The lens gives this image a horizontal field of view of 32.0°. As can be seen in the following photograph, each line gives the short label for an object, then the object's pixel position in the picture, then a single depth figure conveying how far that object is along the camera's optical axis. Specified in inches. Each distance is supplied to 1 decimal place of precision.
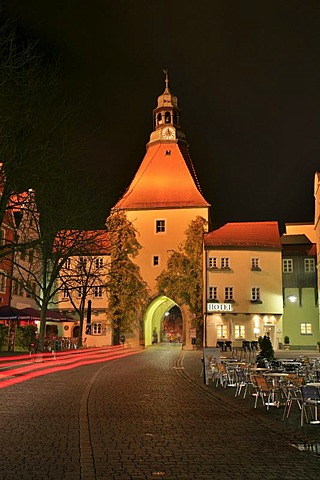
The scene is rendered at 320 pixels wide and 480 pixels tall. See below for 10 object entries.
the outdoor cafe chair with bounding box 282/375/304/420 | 477.0
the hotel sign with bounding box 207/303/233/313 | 1397.6
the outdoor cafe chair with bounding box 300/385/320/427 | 414.3
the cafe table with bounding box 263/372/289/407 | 542.0
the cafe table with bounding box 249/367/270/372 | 642.5
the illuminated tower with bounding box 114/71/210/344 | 2071.9
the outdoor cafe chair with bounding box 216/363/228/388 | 689.6
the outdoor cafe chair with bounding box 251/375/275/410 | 500.1
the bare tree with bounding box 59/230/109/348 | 1763.0
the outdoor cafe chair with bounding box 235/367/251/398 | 634.8
